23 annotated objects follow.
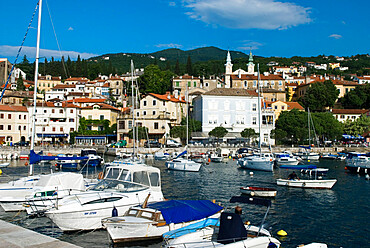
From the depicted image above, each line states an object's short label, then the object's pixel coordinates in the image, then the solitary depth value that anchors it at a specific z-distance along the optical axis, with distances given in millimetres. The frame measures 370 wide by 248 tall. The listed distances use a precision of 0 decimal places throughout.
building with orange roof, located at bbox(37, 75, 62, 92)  138250
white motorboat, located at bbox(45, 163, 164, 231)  16125
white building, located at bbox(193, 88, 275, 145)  81688
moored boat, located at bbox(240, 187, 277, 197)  27766
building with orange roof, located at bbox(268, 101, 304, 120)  92688
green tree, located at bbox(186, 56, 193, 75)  143000
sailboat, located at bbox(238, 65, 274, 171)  46531
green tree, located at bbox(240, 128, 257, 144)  77100
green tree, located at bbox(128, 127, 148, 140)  74306
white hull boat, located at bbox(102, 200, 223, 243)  14180
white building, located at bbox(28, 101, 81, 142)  82375
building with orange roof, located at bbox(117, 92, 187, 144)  79062
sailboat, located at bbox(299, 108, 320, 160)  62688
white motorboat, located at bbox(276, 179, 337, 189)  32094
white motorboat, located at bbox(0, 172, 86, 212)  19938
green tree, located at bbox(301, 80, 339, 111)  100875
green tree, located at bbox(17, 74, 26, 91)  122300
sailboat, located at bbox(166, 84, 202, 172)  46375
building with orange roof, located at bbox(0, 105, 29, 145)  78312
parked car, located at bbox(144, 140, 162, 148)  73125
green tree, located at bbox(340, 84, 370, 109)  105375
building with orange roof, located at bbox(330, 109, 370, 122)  99250
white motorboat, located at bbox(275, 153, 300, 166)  53000
